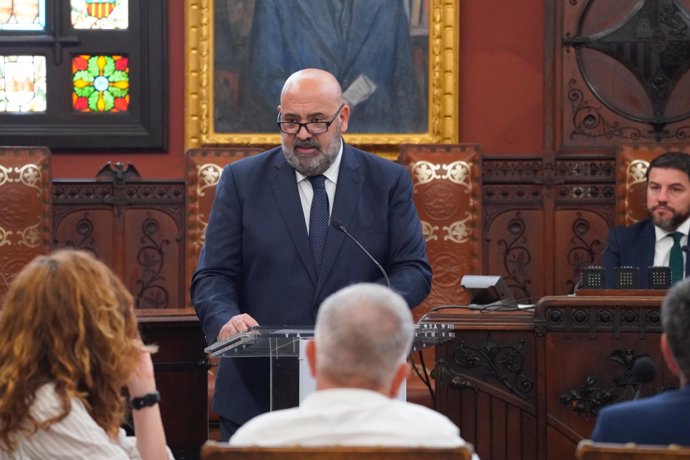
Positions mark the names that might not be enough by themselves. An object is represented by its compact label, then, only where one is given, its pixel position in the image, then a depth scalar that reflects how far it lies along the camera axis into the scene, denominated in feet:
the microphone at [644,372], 16.99
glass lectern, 18.05
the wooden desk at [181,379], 29.20
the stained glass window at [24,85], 42.20
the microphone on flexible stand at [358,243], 20.41
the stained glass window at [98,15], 42.33
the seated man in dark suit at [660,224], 32.70
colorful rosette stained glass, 42.20
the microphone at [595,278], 27.16
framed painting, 41.45
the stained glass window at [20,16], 42.18
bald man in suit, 20.98
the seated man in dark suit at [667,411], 12.95
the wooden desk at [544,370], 26.21
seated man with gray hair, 11.88
